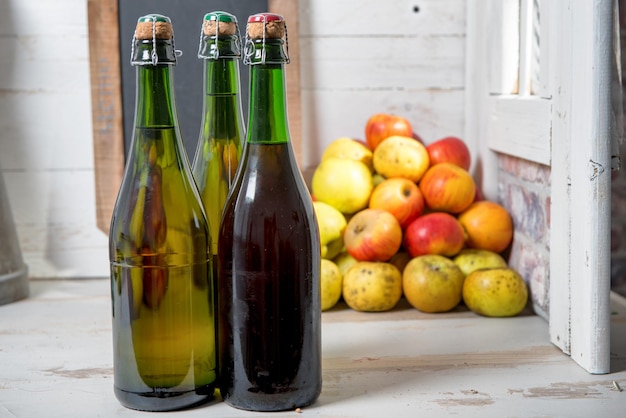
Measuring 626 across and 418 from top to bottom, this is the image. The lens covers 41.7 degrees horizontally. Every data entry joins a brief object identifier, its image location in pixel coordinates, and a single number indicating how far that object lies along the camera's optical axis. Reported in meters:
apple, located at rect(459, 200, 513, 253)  1.33
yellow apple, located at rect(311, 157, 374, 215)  1.35
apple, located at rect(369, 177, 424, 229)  1.32
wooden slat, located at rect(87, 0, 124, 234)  1.46
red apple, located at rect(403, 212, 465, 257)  1.29
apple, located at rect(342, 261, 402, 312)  1.25
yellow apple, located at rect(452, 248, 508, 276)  1.30
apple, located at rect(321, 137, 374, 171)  1.43
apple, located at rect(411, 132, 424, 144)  1.52
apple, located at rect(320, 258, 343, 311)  1.26
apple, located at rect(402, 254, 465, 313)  1.23
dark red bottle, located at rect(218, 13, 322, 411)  0.77
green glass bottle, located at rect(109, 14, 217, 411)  0.78
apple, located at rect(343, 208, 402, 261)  1.27
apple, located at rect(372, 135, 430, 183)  1.37
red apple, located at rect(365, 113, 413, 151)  1.44
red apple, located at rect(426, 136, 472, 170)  1.42
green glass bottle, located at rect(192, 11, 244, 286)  0.83
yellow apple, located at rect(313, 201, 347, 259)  1.32
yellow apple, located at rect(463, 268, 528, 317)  1.21
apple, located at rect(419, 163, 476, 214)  1.33
